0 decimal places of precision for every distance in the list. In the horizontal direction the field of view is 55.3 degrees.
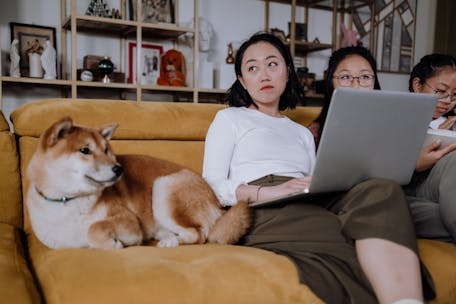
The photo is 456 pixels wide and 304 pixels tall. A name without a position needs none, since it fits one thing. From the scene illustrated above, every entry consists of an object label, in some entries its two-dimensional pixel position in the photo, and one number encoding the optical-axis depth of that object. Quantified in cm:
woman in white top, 105
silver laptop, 108
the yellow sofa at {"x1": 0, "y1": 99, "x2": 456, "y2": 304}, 95
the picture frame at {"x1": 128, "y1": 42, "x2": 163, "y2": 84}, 336
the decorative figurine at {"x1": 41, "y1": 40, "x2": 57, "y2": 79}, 286
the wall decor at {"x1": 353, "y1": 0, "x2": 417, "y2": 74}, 435
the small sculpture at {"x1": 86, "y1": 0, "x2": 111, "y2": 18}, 305
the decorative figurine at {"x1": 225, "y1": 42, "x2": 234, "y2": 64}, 365
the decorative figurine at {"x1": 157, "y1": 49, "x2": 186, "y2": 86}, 334
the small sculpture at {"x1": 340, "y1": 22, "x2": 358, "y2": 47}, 395
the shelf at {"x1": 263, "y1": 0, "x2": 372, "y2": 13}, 406
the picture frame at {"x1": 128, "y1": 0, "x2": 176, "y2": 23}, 322
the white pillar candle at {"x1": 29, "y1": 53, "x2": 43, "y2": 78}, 285
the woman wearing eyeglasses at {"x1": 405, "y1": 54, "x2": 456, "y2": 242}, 130
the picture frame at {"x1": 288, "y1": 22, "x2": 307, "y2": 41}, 402
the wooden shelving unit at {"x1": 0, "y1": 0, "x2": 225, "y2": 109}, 288
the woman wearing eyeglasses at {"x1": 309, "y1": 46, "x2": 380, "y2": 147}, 176
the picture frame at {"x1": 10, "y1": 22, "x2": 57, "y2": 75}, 291
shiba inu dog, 118
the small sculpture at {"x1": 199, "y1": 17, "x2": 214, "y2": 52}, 353
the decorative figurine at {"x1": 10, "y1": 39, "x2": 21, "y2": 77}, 281
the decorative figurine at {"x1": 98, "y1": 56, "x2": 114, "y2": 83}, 305
